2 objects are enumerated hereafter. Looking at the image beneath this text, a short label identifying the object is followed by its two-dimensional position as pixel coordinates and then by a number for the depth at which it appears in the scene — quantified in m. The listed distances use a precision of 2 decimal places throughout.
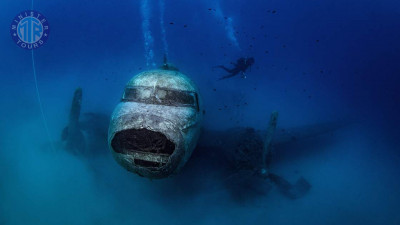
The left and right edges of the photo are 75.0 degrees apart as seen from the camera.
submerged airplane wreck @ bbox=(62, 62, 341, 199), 4.81
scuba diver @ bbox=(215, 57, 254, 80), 7.82
